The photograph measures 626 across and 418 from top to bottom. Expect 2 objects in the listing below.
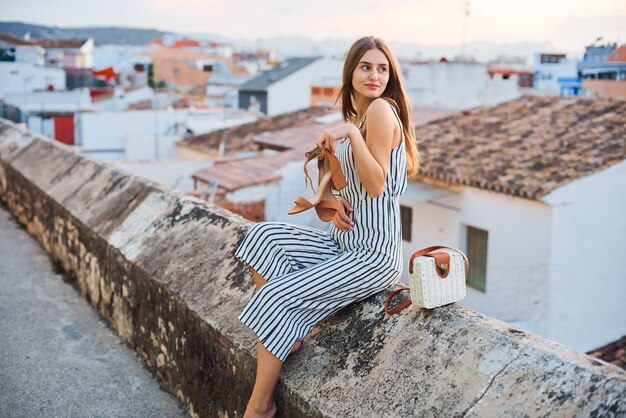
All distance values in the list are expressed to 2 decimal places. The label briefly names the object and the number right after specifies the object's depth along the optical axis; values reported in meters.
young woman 2.42
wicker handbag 2.25
